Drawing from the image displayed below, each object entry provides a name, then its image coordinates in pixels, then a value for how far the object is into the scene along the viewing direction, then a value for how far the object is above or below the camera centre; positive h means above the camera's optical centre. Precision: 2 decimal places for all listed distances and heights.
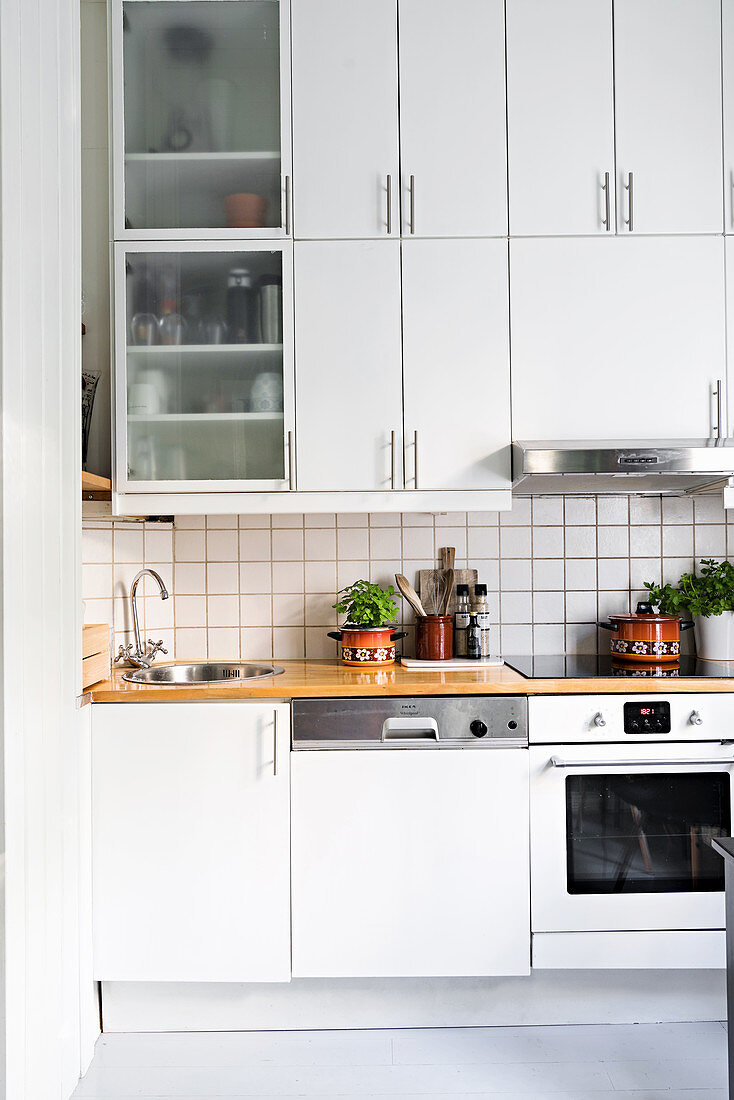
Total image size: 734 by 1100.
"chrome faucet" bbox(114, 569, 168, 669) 2.40 -0.32
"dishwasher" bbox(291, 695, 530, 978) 2.04 -0.77
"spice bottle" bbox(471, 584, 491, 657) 2.46 -0.22
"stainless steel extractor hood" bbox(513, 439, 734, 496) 2.12 +0.23
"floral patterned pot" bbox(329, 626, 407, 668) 2.37 -0.30
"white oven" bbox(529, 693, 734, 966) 2.04 -0.74
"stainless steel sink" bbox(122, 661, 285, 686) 2.39 -0.39
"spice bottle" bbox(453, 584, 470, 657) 2.47 -0.24
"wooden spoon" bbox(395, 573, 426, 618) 2.48 -0.16
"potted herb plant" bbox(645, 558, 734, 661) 2.40 -0.19
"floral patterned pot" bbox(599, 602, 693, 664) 2.28 -0.27
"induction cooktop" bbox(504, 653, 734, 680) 2.18 -0.36
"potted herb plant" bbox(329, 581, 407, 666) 2.38 -0.25
